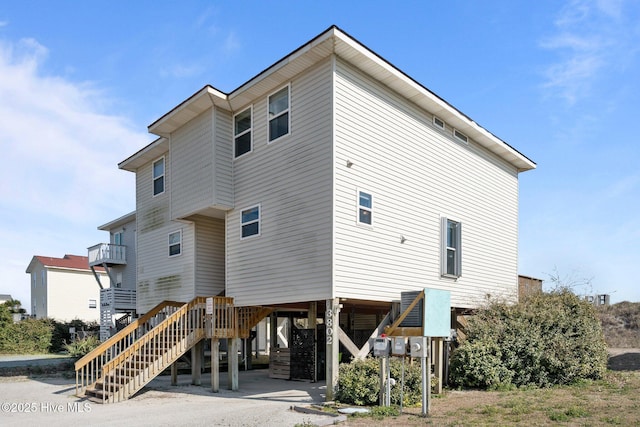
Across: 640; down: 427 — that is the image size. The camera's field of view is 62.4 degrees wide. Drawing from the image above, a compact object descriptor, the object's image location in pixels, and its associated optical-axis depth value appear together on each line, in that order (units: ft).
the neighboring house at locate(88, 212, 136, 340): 96.12
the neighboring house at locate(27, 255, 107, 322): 138.82
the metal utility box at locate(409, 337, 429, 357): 35.19
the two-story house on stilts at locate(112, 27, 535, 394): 42.88
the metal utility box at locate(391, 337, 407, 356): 36.04
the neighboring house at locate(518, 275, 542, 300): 63.34
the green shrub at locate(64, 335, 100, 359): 81.97
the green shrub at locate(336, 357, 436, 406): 38.75
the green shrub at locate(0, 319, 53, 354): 108.47
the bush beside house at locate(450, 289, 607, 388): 48.08
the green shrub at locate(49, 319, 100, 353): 114.56
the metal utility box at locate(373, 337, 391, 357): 36.48
